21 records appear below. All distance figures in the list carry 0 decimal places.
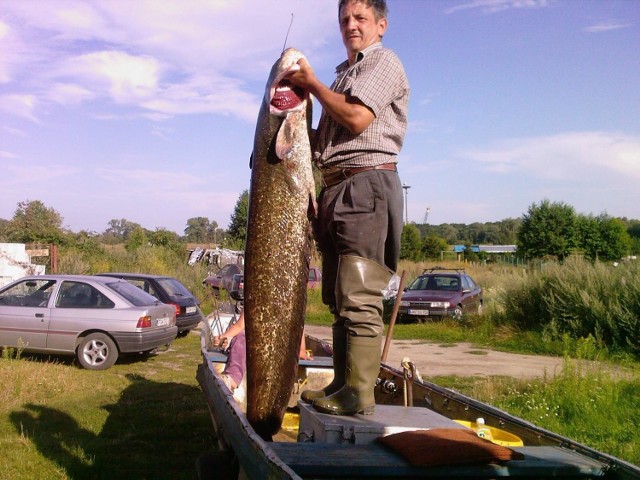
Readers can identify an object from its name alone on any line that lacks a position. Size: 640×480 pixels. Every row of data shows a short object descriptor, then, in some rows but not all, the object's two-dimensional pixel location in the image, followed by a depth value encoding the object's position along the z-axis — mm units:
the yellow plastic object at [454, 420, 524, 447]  3659
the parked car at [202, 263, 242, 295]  13330
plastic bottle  3704
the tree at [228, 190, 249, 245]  39406
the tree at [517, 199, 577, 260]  45031
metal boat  2752
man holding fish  3340
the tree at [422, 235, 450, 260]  54562
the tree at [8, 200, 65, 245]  34500
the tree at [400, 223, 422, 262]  51906
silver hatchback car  12461
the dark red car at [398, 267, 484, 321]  20906
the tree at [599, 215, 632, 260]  45094
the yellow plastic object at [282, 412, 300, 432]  5484
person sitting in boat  6062
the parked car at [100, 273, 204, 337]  16031
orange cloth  2762
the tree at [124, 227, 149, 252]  35831
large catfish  3168
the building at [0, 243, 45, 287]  18844
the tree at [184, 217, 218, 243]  75500
